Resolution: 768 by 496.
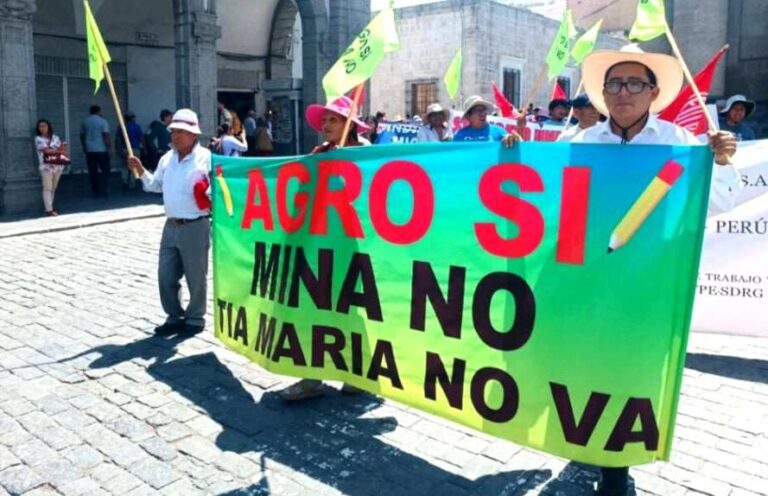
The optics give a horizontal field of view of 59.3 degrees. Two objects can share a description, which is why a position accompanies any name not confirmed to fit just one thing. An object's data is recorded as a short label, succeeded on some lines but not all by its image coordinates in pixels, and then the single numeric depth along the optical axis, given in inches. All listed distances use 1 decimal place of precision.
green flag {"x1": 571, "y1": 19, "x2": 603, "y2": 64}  333.4
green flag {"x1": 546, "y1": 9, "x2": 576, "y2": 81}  305.4
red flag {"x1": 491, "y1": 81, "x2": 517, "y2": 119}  474.9
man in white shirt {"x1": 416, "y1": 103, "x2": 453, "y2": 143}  346.4
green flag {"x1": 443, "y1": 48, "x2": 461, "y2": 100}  384.2
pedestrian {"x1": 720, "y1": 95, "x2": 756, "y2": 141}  305.7
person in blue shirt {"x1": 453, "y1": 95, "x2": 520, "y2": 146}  283.9
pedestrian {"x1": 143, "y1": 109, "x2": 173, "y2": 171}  641.6
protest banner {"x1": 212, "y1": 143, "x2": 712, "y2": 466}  110.3
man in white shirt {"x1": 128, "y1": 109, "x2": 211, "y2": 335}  212.7
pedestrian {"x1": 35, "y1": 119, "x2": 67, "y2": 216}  478.3
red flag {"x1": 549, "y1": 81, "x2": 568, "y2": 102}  449.6
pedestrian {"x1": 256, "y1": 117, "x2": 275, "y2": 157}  596.7
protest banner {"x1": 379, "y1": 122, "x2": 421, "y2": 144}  495.8
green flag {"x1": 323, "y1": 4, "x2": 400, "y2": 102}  150.4
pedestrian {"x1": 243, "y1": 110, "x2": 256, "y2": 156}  718.8
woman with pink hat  165.6
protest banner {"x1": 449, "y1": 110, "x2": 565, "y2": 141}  441.1
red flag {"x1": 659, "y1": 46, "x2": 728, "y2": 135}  229.3
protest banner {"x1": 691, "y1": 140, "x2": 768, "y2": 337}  202.4
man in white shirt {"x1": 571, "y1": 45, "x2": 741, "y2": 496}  122.6
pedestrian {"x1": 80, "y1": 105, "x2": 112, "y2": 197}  577.9
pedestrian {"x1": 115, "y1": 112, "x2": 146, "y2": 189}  647.1
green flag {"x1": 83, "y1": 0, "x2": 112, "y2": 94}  212.1
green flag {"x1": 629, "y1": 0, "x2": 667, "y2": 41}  143.6
